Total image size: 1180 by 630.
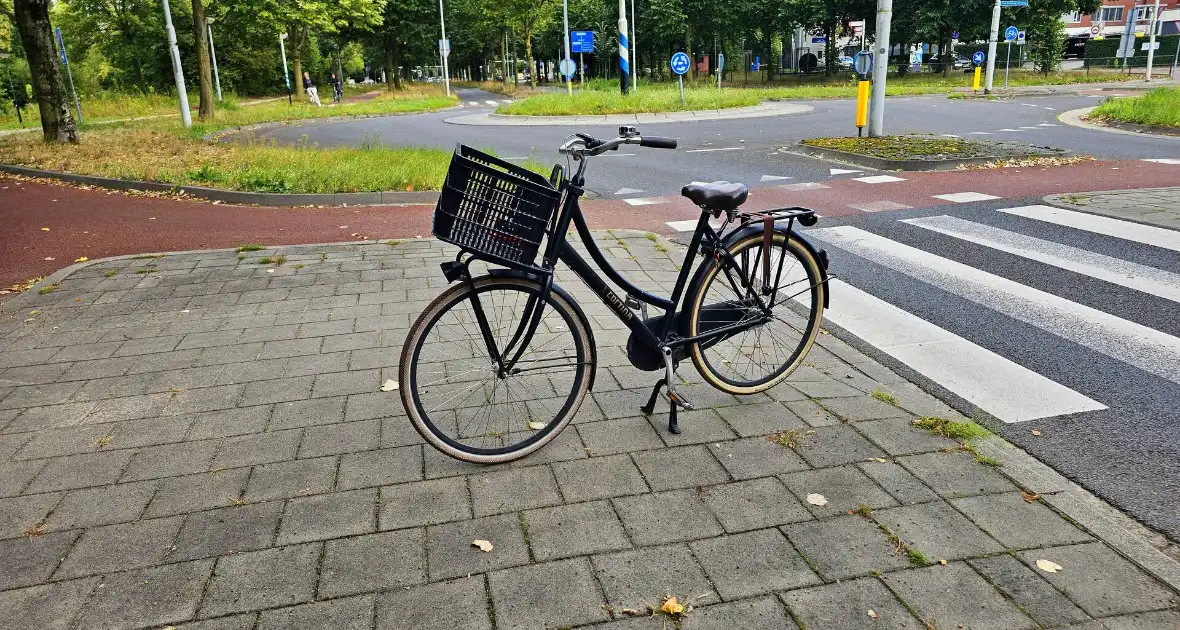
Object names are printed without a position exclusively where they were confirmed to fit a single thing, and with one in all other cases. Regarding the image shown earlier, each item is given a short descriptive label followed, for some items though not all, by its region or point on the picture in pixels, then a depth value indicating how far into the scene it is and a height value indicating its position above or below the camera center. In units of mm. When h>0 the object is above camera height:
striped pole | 26075 +735
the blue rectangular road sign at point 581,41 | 35125 +1535
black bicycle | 3086 -1021
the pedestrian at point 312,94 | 39562 -271
